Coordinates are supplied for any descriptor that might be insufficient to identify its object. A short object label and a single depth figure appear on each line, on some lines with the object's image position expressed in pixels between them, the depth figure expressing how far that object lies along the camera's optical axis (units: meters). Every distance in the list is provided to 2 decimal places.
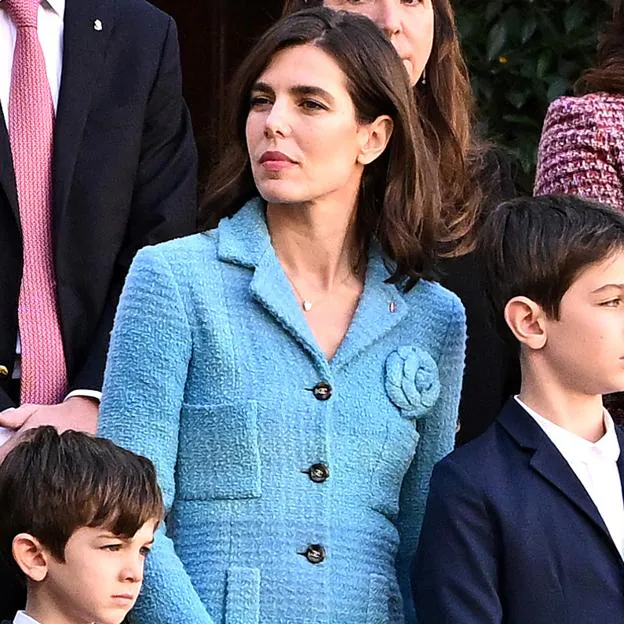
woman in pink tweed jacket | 8.45
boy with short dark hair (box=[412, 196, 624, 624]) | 7.09
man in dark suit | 8.15
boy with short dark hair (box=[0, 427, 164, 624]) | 6.86
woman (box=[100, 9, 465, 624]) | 7.22
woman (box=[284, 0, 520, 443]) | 9.00
